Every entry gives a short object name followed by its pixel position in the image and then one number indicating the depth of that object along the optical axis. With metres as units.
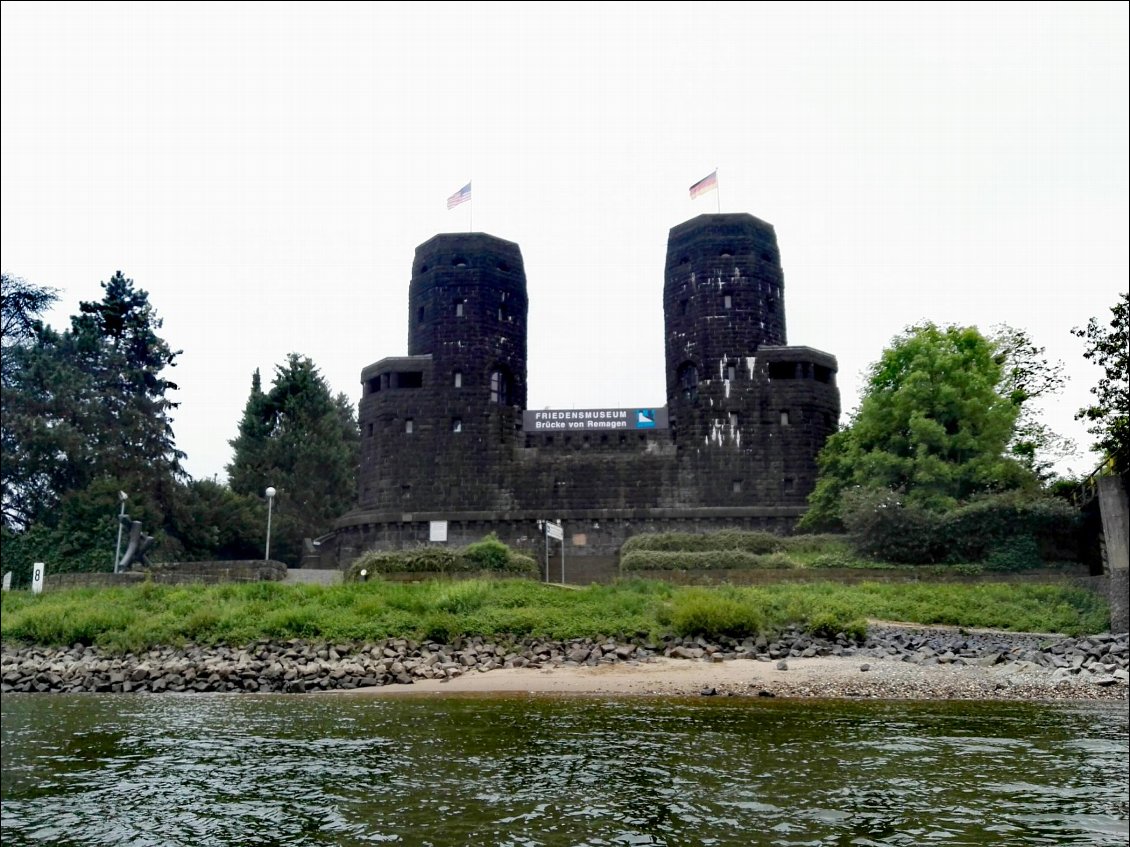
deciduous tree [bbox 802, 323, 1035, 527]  29.94
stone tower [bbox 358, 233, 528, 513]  38.28
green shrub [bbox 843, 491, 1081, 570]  27.19
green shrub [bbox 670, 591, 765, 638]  20.69
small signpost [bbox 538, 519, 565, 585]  28.00
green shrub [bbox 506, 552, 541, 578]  30.08
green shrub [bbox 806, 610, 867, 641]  20.27
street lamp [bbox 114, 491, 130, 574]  29.19
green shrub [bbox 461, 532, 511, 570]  29.78
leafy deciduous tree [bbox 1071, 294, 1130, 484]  23.86
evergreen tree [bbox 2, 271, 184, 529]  35.62
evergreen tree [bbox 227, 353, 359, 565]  49.75
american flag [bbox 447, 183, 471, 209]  39.94
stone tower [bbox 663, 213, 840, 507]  37.38
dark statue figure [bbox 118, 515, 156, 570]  30.14
